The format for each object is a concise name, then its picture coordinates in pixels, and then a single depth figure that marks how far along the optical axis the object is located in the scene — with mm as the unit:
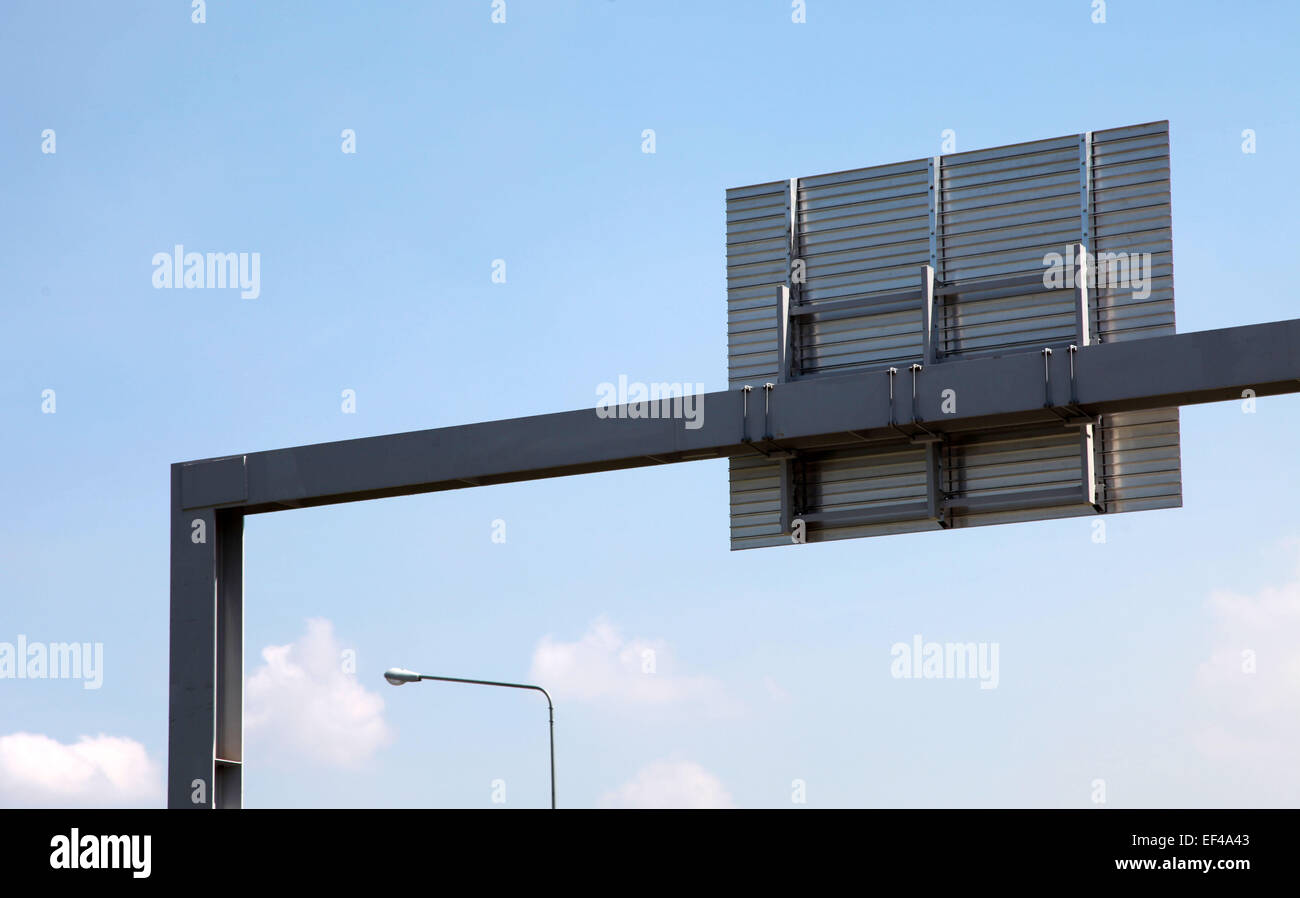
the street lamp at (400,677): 28562
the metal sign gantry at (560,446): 13836
